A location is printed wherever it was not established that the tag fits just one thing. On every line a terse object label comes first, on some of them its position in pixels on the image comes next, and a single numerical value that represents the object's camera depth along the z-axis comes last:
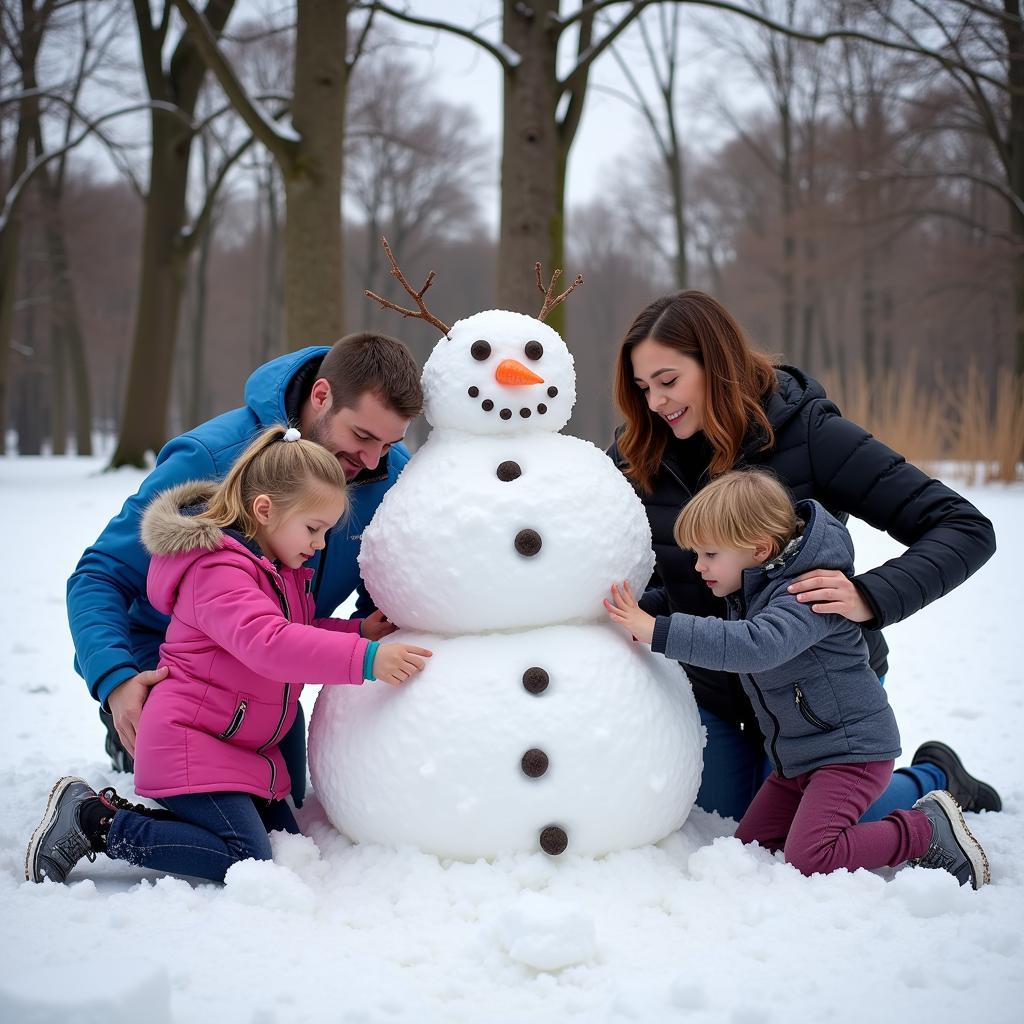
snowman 2.10
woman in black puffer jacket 2.38
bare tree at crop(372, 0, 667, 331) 6.55
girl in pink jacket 2.13
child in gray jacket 2.20
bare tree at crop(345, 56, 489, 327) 18.08
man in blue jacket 2.45
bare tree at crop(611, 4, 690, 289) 14.15
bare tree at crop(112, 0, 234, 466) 10.35
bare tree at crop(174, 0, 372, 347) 6.35
